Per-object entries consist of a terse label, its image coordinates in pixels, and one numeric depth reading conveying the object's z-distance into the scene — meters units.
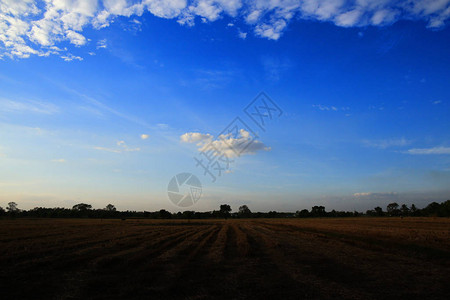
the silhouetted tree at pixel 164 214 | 162.75
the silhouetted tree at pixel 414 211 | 182.44
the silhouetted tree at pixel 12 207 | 185.81
